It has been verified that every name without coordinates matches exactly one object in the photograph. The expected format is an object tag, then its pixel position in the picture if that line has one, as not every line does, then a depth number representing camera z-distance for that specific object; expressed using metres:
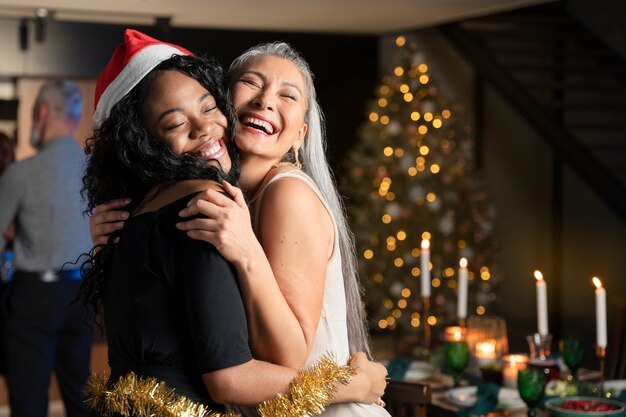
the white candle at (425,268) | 3.46
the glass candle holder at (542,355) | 3.22
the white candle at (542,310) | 3.32
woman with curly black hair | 1.65
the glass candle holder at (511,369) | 3.18
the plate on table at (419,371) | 3.40
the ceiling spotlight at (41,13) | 6.85
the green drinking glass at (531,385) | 2.66
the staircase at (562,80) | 7.00
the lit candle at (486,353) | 3.42
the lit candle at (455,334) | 3.27
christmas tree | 7.37
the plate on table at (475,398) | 2.93
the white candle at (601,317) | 3.01
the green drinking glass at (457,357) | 3.17
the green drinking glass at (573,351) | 3.18
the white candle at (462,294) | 3.40
